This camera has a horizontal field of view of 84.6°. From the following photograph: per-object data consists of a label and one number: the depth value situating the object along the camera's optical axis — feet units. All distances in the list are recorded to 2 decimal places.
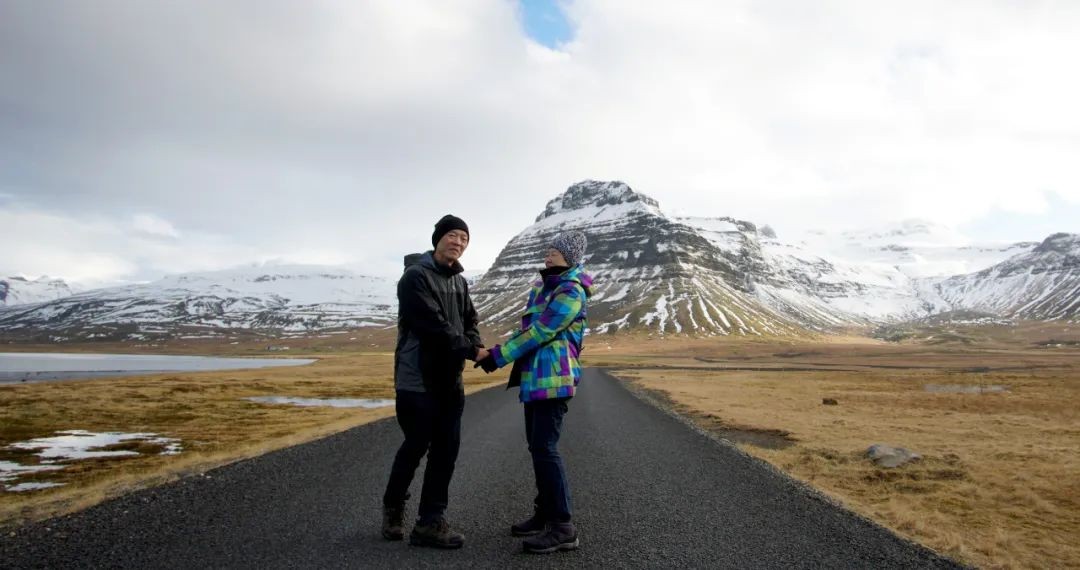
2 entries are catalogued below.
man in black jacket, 19.92
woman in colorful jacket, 19.98
